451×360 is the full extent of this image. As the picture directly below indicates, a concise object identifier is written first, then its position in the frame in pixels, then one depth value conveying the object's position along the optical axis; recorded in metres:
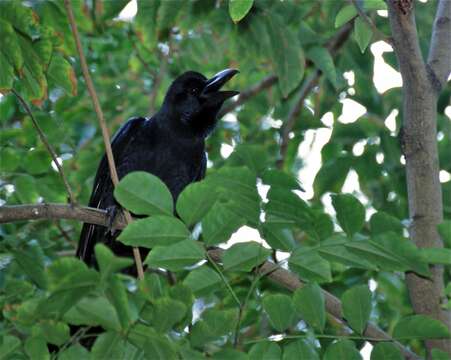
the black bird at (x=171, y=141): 9.39
